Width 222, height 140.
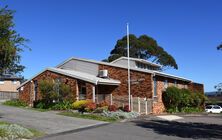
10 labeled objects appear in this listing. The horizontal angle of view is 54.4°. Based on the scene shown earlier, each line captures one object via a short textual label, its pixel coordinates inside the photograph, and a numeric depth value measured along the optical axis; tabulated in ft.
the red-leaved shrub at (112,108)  51.03
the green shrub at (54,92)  57.42
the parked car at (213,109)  92.12
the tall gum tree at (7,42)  35.83
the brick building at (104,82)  60.71
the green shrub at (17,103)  64.89
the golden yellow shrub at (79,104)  53.00
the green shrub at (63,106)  56.12
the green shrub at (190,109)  69.24
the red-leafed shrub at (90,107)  51.56
